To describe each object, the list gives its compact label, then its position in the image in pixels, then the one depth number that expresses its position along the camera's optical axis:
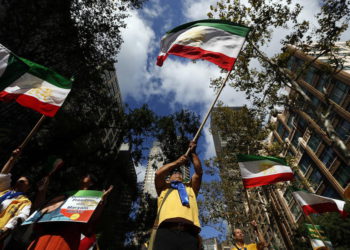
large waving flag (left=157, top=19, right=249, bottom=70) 4.82
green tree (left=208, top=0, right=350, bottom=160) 7.97
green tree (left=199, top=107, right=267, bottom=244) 16.06
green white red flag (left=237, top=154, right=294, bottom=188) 6.34
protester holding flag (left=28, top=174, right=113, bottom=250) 2.62
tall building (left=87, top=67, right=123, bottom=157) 15.93
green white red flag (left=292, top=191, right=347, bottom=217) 6.64
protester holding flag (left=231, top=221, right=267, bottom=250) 4.68
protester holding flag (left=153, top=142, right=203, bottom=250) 2.43
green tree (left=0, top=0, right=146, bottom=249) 11.46
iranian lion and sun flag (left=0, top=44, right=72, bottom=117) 4.36
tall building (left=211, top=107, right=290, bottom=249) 17.52
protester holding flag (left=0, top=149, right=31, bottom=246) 2.89
